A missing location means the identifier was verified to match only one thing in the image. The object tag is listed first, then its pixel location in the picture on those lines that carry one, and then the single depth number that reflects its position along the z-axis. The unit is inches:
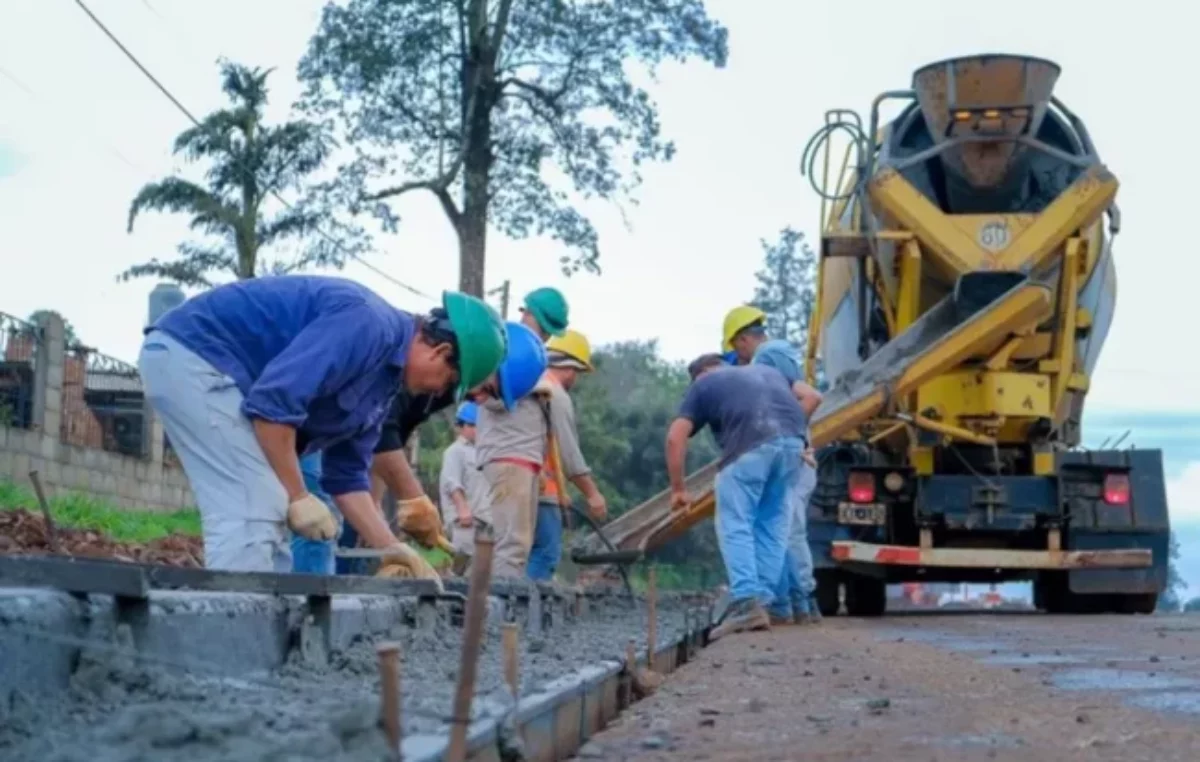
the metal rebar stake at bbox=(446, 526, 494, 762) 104.6
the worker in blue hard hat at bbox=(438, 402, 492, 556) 453.4
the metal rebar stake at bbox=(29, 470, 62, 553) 255.3
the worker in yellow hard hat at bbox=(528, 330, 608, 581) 417.7
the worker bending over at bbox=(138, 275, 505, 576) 209.6
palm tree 1251.8
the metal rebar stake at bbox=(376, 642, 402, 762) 100.6
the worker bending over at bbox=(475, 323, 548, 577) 382.9
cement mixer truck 518.9
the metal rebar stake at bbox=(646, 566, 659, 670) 284.4
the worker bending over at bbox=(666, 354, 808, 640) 415.5
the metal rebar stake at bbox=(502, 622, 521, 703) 159.8
